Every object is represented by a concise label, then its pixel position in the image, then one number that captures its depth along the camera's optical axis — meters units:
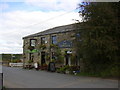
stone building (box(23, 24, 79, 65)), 16.09
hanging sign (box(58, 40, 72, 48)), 15.77
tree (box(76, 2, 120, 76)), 10.65
